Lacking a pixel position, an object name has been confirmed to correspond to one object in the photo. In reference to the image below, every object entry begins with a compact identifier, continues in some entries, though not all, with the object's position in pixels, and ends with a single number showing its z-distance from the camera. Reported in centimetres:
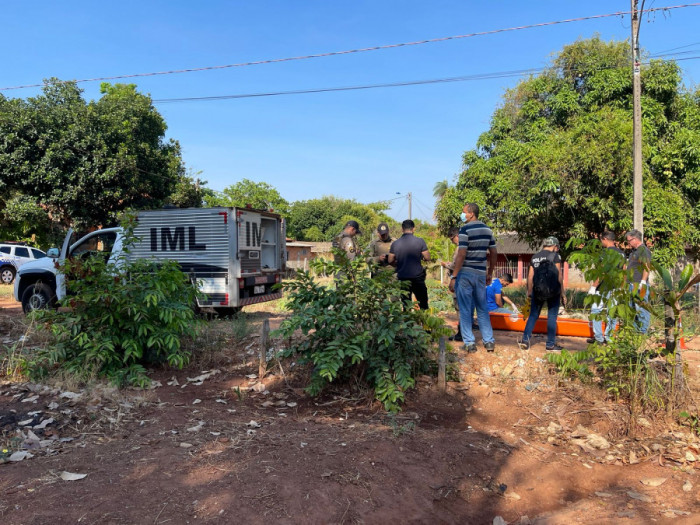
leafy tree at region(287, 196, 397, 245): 5803
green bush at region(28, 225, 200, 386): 580
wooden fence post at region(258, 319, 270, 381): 609
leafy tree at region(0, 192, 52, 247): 1822
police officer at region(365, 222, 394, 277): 696
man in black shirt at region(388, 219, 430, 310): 671
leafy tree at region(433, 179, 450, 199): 4371
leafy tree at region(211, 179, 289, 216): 4609
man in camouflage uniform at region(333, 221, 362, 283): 693
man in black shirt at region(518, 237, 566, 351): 638
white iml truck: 995
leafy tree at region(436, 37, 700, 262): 1173
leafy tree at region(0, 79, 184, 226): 1794
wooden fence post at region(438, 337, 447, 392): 542
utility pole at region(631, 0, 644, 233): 1032
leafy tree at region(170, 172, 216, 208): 2519
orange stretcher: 754
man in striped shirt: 598
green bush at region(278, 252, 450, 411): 498
